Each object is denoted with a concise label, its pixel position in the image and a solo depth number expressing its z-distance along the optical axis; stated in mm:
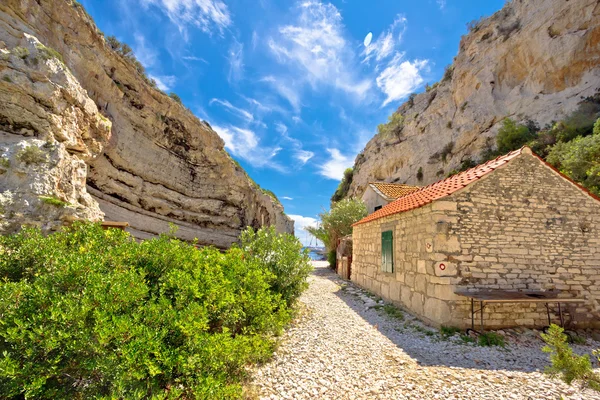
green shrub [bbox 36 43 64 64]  10352
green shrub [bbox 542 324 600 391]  2217
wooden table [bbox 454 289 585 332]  5695
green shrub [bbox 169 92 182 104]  22638
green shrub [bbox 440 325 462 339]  5957
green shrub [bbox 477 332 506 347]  5523
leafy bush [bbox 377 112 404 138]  37438
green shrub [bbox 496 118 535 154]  20641
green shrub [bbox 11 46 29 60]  9797
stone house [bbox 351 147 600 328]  6355
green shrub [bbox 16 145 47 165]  8828
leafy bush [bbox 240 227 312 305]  7289
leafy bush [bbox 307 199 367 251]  19375
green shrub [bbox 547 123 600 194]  11562
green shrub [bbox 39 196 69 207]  8759
